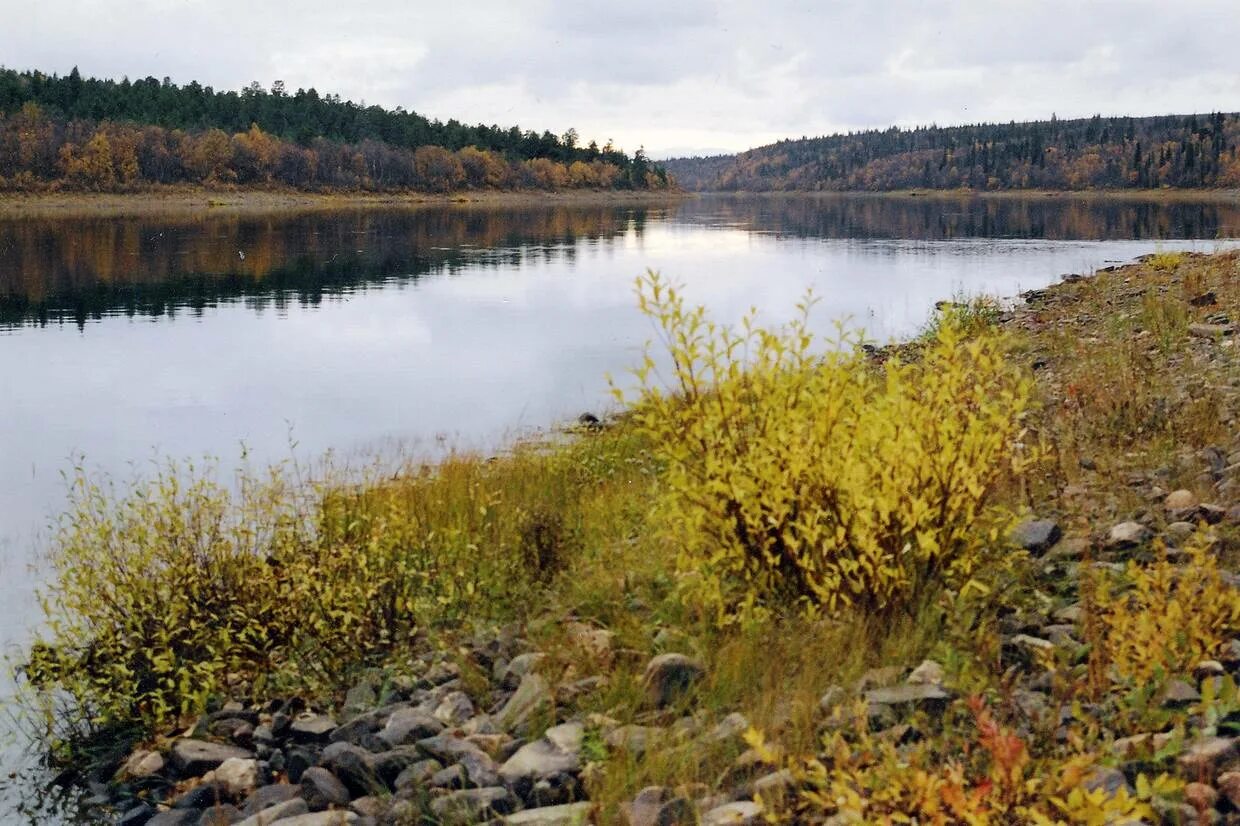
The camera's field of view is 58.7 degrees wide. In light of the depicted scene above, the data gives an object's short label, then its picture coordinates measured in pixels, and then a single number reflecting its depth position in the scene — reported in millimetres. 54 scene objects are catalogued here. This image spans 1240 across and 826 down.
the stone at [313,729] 7113
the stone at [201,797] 6617
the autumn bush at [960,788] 3787
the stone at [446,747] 6109
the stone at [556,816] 5176
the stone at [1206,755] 4316
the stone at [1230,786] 4160
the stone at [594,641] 6969
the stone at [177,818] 6469
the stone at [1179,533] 6805
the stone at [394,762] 6258
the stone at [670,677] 6281
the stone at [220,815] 6240
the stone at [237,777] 6719
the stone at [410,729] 6562
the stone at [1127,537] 6934
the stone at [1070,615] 6078
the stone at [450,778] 5859
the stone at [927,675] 5591
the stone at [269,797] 6332
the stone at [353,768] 6234
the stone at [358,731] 6797
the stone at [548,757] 5695
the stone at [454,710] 6805
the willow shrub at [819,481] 6305
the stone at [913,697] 5340
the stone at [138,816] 6750
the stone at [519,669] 7109
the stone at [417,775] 5971
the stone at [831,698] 5578
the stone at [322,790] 6172
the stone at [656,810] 4887
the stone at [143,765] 7281
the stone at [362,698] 7408
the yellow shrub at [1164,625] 5148
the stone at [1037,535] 7078
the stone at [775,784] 4777
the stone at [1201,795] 4109
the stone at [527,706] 6453
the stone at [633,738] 5660
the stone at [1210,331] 13940
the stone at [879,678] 5750
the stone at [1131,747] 4473
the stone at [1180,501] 7254
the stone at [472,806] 5469
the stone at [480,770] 5770
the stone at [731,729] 5469
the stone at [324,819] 5730
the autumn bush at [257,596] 8062
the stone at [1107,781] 4296
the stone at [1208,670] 5090
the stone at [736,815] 4613
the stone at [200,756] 7082
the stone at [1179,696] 4895
